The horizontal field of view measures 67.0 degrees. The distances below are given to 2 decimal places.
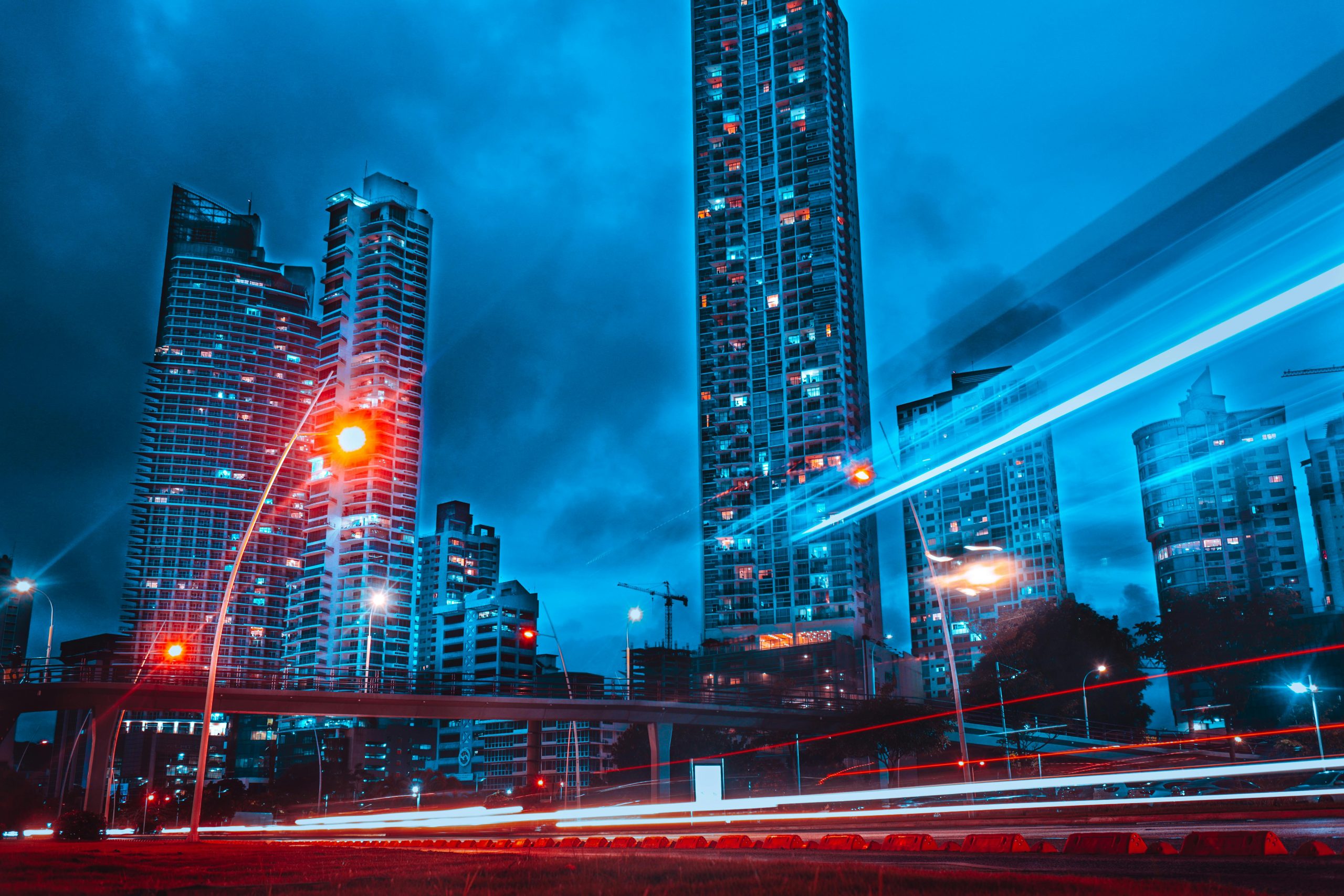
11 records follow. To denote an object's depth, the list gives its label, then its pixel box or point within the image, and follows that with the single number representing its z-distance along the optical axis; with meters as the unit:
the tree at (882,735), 79.62
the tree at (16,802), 74.00
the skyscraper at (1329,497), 173.50
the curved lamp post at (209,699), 30.20
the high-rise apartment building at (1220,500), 170.75
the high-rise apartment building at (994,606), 186.38
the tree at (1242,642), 86.81
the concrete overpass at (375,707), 51.06
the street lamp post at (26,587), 48.62
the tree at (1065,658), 99.94
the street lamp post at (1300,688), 68.39
